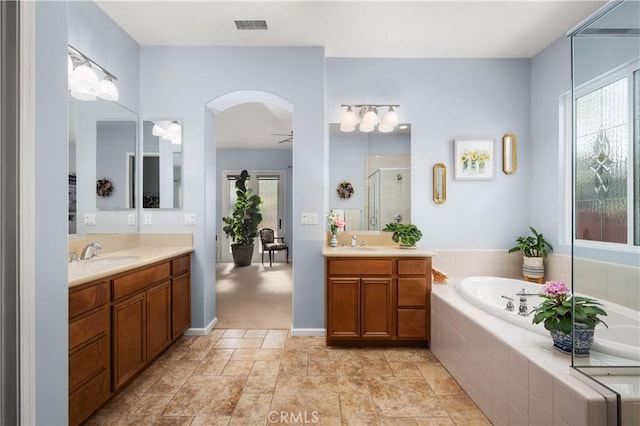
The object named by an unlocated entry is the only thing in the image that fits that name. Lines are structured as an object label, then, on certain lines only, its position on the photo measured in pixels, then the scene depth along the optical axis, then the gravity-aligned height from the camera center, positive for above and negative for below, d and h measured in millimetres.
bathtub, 1322 -645
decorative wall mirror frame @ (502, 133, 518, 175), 3512 +598
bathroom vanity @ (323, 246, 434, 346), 2908 -753
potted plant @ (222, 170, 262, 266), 7391 -287
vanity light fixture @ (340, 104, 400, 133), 3475 +951
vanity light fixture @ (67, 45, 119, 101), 2361 +957
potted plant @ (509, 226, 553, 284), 3275 -446
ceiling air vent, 2850 +1612
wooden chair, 7352 -747
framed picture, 3518 +557
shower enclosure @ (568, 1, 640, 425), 1289 +117
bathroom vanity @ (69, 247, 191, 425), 1735 -703
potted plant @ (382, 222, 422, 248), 3170 -239
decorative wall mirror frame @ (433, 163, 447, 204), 3541 +312
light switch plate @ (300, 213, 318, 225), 3273 -88
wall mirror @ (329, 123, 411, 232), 3566 +384
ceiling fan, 6378 +1451
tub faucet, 2376 -706
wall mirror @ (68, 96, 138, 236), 2493 +428
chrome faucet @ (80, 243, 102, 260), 2404 -296
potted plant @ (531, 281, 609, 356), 1457 -500
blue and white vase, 1463 -572
